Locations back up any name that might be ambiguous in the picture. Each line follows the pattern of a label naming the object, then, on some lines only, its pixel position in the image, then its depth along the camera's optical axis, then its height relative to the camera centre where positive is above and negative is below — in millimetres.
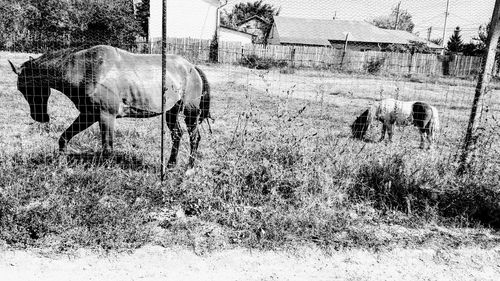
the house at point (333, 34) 41562 +3158
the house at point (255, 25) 55178 +4636
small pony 8609 -1078
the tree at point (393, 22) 73875 +8540
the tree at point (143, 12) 40556 +4059
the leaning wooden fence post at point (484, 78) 4918 -60
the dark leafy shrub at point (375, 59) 24517 +436
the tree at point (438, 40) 59088 +4502
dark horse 4891 -433
